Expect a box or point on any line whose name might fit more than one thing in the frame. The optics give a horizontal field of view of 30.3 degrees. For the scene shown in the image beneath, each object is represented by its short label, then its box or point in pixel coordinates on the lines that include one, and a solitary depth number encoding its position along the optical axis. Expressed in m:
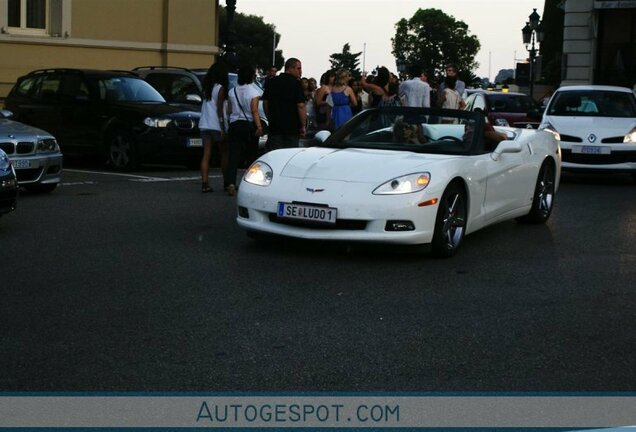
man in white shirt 17.45
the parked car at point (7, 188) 10.39
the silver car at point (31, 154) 13.31
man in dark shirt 13.75
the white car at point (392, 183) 8.78
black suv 17.69
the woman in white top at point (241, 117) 13.97
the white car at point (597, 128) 17.14
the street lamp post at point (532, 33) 37.49
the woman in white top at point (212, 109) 14.30
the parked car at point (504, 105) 25.47
